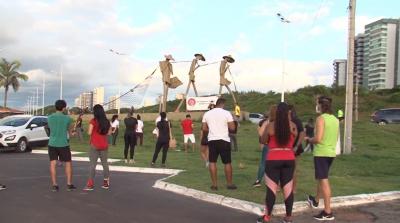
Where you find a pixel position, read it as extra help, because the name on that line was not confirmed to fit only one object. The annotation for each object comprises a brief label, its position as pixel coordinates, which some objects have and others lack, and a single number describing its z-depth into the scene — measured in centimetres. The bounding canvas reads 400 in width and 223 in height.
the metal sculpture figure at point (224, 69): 4053
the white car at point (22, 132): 2273
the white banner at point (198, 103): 4227
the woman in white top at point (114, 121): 2224
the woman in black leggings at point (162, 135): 1578
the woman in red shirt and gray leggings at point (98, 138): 1104
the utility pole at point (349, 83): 2038
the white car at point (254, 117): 4473
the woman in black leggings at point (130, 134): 1686
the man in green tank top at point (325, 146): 834
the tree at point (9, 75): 6825
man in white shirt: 1043
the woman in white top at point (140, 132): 2530
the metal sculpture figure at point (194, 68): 4041
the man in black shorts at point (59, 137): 1077
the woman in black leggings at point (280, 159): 771
